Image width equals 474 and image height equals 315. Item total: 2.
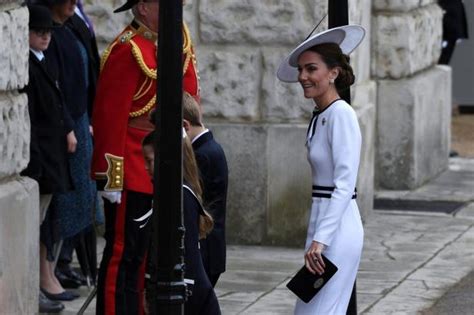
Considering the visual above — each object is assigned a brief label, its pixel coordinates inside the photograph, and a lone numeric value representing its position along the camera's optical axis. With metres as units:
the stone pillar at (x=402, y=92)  25.28
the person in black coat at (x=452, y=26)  31.23
